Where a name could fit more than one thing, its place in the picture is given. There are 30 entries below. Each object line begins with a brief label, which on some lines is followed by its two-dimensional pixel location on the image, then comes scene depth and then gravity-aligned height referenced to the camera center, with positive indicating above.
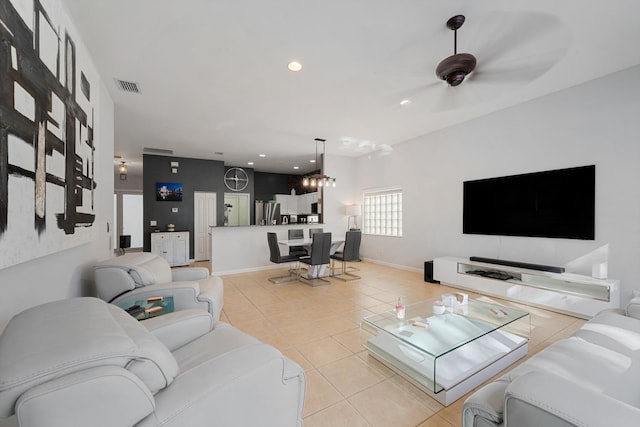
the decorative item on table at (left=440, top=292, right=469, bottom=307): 2.57 -0.90
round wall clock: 8.02 +1.07
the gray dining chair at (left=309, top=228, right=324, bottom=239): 6.31 -0.45
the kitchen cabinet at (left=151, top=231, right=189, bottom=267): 6.39 -0.88
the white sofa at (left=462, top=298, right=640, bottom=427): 0.75 -0.66
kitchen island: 5.39 -0.79
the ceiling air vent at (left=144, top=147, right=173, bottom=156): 6.01 +1.49
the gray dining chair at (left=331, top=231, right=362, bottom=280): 5.02 -0.75
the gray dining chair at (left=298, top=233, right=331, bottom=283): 4.45 -0.68
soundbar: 3.27 -0.73
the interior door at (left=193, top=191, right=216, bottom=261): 7.08 -0.25
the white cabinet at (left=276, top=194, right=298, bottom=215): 9.20 +0.34
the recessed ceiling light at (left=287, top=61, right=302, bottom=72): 2.69 +1.58
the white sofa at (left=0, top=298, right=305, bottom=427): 0.67 -0.52
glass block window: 6.06 -0.01
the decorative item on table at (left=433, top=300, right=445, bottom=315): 2.47 -0.94
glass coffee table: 1.82 -1.17
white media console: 2.94 -0.99
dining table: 4.84 -0.85
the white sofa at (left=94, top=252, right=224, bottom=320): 2.12 -0.65
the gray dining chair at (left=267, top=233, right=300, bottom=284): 4.64 -0.88
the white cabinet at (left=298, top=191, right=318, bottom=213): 8.59 +0.41
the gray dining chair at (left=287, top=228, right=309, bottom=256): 5.50 -0.58
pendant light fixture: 5.42 +0.72
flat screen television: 3.23 +0.12
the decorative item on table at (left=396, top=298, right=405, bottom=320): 2.38 -0.94
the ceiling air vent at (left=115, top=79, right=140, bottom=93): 3.04 +1.55
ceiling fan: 2.12 +1.58
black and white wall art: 1.04 +0.41
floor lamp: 6.57 +0.06
